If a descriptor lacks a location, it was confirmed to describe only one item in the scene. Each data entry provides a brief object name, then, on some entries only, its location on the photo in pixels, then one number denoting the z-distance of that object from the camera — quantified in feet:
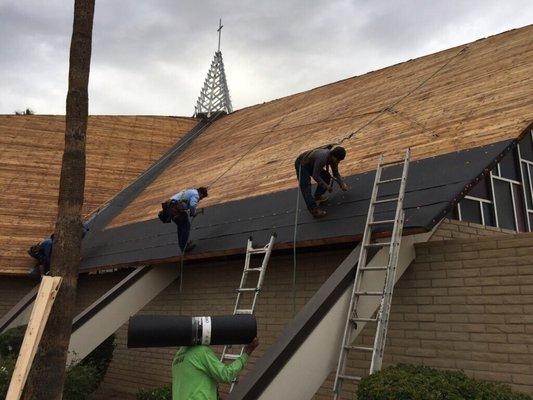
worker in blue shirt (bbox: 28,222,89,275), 38.24
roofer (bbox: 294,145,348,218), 22.24
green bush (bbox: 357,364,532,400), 13.73
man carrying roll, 13.03
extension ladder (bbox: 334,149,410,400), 16.42
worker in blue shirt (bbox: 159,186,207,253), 27.96
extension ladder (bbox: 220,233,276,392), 21.04
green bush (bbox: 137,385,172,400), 22.56
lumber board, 10.96
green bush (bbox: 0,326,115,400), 23.67
